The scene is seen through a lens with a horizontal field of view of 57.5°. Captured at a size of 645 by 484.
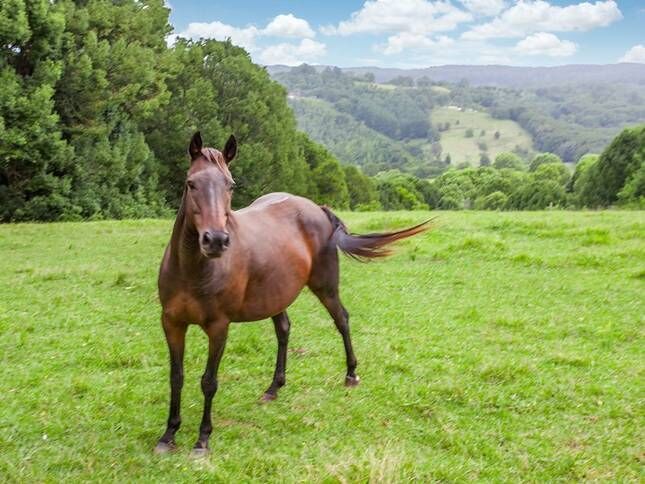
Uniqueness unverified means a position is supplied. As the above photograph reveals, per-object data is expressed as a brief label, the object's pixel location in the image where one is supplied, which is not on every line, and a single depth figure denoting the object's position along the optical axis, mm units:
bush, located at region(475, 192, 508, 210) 73544
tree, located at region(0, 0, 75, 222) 20281
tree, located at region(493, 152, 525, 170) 127125
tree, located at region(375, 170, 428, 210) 67938
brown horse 4484
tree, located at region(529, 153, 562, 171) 108312
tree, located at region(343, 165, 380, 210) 58125
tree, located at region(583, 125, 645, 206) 47406
